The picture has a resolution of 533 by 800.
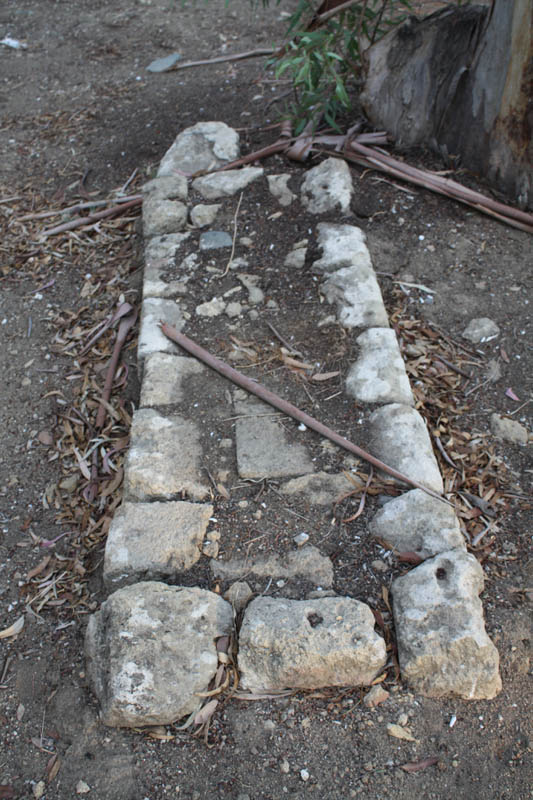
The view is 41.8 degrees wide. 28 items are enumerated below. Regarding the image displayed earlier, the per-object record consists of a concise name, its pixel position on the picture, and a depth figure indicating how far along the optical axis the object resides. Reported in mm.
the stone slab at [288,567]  2027
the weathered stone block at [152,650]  1783
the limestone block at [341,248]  2975
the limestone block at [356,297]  2738
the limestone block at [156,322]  2721
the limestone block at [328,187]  3250
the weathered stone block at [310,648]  1816
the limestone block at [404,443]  2244
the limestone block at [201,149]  3697
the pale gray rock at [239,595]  1979
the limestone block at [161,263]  2992
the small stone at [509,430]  2511
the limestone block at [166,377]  2531
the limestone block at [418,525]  2047
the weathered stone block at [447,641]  1812
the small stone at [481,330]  2832
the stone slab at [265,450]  2299
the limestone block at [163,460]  2246
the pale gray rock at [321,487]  2215
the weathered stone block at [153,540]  2051
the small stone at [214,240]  3197
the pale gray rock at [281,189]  3367
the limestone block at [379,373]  2473
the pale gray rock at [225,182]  3479
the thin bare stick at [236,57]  4789
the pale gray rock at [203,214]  3322
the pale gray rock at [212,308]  2870
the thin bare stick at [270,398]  2257
